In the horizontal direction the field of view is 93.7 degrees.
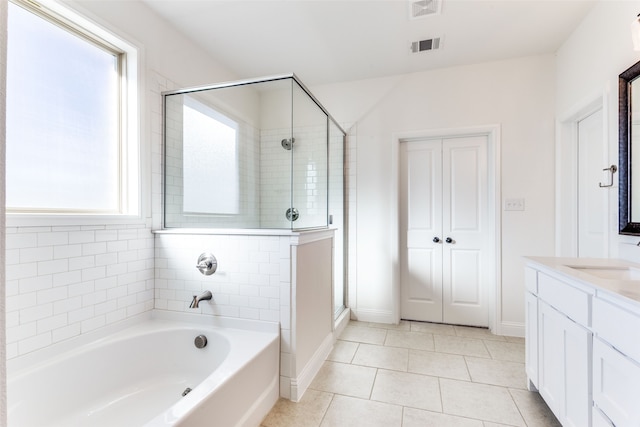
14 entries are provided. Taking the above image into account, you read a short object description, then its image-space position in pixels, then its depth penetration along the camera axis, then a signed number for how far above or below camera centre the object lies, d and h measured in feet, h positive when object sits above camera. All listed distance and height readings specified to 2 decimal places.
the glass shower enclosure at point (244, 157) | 7.23 +1.50
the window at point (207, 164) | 7.59 +1.29
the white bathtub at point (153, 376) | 4.34 -2.76
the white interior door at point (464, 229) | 9.87 -0.53
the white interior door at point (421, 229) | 10.29 -0.56
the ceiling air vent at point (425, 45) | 8.33 +4.77
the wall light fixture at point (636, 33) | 4.99 +3.05
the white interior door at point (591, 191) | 6.97 +0.53
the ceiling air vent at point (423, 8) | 6.79 +4.77
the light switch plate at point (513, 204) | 9.14 +0.26
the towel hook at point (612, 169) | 6.07 +0.90
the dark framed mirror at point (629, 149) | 5.49 +1.21
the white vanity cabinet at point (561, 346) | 4.10 -2.14
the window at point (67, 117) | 4.84 +1.78
